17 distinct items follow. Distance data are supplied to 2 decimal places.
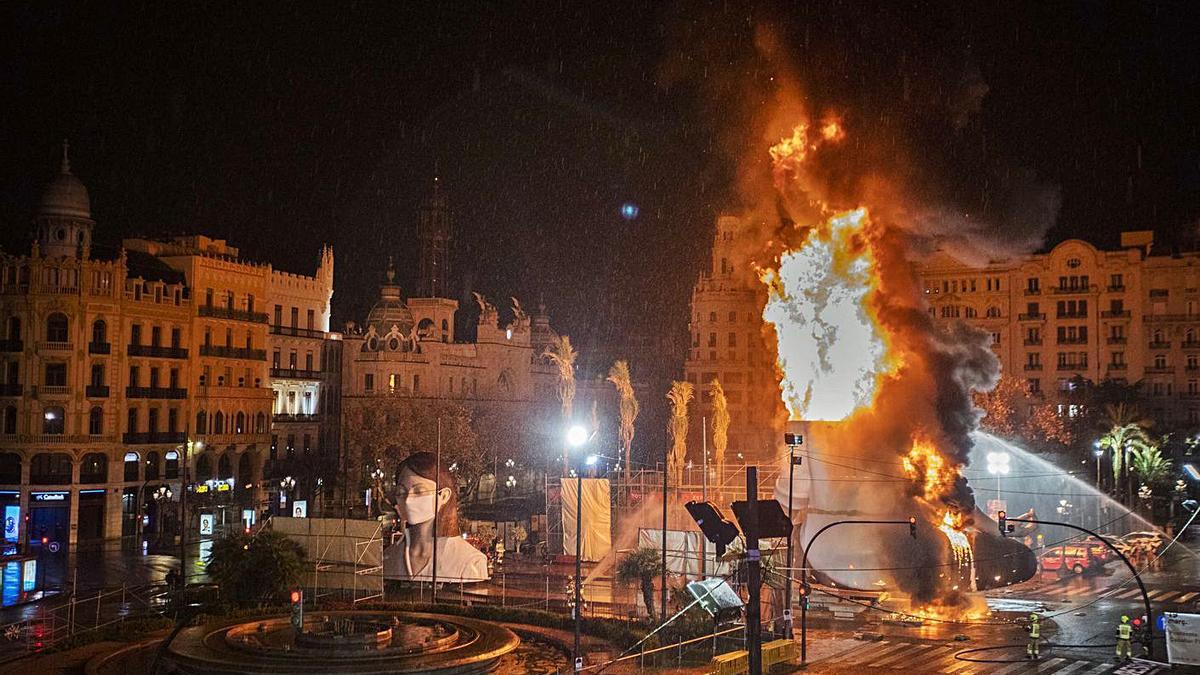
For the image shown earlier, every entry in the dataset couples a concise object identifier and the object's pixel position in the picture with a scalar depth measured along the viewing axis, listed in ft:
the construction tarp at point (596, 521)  181.78
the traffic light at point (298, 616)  103.98
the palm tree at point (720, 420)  270.98
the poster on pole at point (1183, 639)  103.91
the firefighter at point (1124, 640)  111.45
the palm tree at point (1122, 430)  234.17
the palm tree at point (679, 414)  271.35
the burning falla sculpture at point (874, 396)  151.02
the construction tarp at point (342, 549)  144.36
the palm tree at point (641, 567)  134.72
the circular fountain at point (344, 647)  100.63
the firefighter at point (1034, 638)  112.37
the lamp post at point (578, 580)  91.45
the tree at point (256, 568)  132.46
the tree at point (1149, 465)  241.35
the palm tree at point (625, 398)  257.34
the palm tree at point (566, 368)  255.91
